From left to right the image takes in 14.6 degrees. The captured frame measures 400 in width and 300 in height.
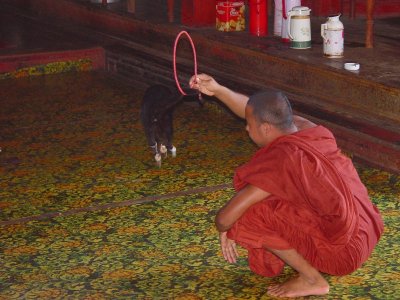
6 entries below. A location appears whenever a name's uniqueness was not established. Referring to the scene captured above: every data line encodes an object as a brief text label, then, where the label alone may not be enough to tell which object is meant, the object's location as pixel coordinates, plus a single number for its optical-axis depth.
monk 5.81
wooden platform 9.23
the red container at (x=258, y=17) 12.12
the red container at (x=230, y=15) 12.44
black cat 8.80
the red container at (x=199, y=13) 13.09
